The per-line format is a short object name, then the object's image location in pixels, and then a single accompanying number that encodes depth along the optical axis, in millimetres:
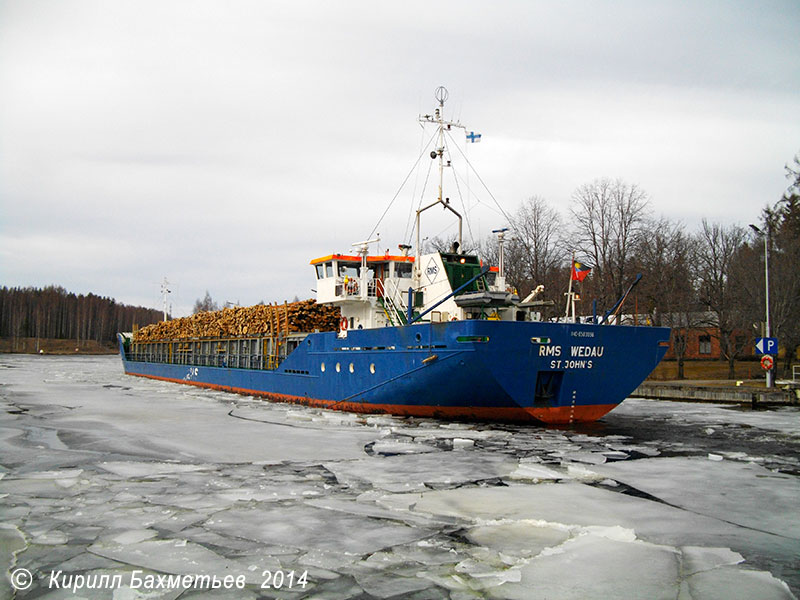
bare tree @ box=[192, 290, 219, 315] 152400
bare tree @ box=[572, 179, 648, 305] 32938
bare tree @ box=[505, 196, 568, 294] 38062
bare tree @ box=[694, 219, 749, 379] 31359
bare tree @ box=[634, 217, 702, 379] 32656
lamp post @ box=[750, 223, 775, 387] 23411
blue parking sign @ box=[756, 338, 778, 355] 21641
